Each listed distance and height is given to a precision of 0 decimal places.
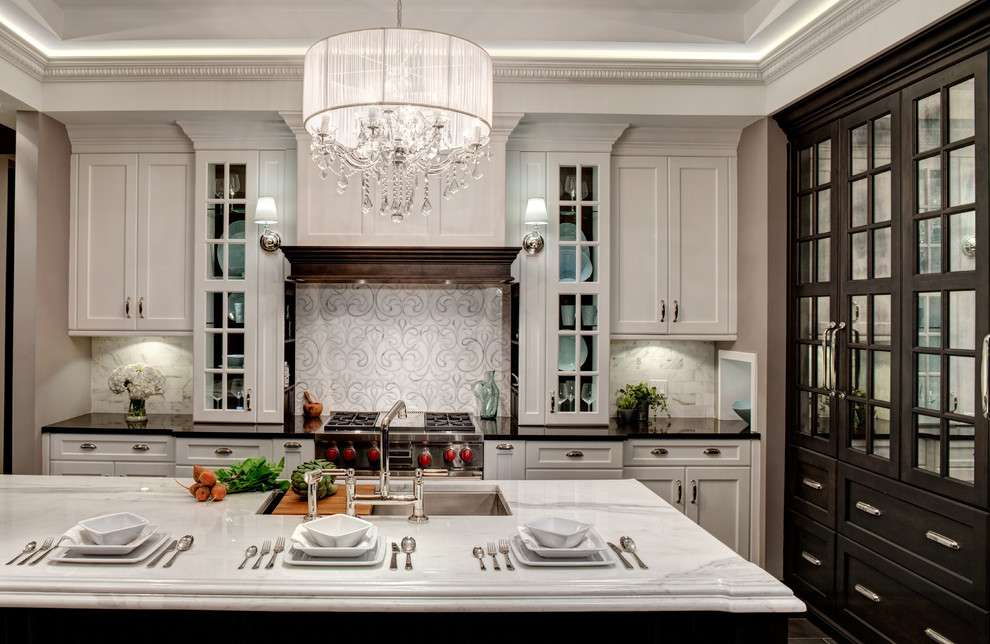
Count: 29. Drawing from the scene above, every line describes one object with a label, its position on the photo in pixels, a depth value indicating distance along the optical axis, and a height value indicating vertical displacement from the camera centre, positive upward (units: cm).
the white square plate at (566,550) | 178 -56
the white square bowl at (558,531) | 183 -53
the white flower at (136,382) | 396 -31
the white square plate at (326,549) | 177 -55
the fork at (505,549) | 177 -58
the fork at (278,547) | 176 -58
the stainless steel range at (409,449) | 362 -62
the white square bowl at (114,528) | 182 -53
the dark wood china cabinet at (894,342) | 252 -5
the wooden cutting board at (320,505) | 224 -57
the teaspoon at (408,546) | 185 -57
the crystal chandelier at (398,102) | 221 +72
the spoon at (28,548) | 181 -57
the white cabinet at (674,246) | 408 +47
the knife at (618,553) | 179 -59
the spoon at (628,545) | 187 -57
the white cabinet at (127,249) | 405 +44
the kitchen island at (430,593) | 163 -61
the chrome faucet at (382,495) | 212 -51
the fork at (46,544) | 183 -57
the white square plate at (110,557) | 177 -58
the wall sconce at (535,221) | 383 +58
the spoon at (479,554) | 180 -58
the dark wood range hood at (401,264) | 375 +34
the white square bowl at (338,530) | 181 -53
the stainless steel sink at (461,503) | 247 -61
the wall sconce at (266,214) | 379 +60
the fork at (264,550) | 175 -58
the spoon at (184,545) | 184 -57
